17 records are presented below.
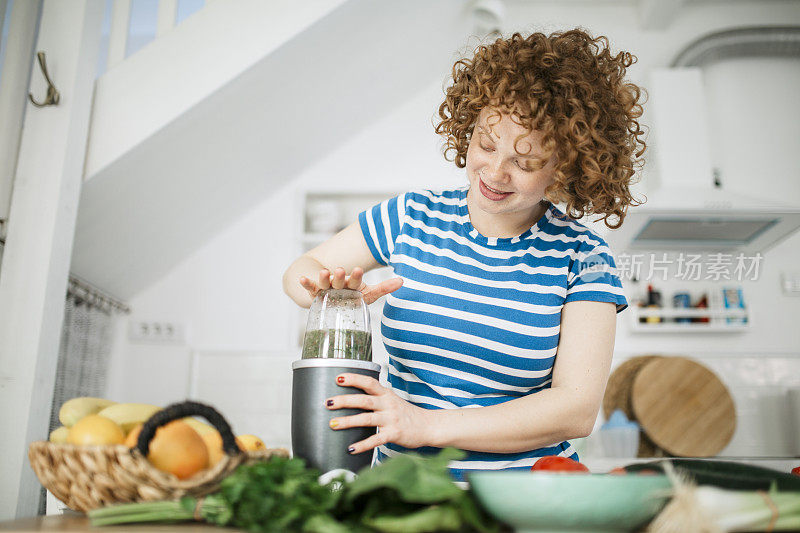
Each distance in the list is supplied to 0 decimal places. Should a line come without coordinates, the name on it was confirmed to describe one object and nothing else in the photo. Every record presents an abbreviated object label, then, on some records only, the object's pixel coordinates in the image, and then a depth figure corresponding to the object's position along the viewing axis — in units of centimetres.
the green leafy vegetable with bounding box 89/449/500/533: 49
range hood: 258
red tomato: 65
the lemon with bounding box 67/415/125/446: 61
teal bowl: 48
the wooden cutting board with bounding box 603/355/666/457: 271
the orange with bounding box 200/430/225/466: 65
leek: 47
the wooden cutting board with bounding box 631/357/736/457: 263
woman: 98
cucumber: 56
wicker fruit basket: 58
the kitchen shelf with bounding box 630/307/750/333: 294
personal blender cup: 67
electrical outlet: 293
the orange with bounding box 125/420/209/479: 60
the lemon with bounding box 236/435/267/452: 74
